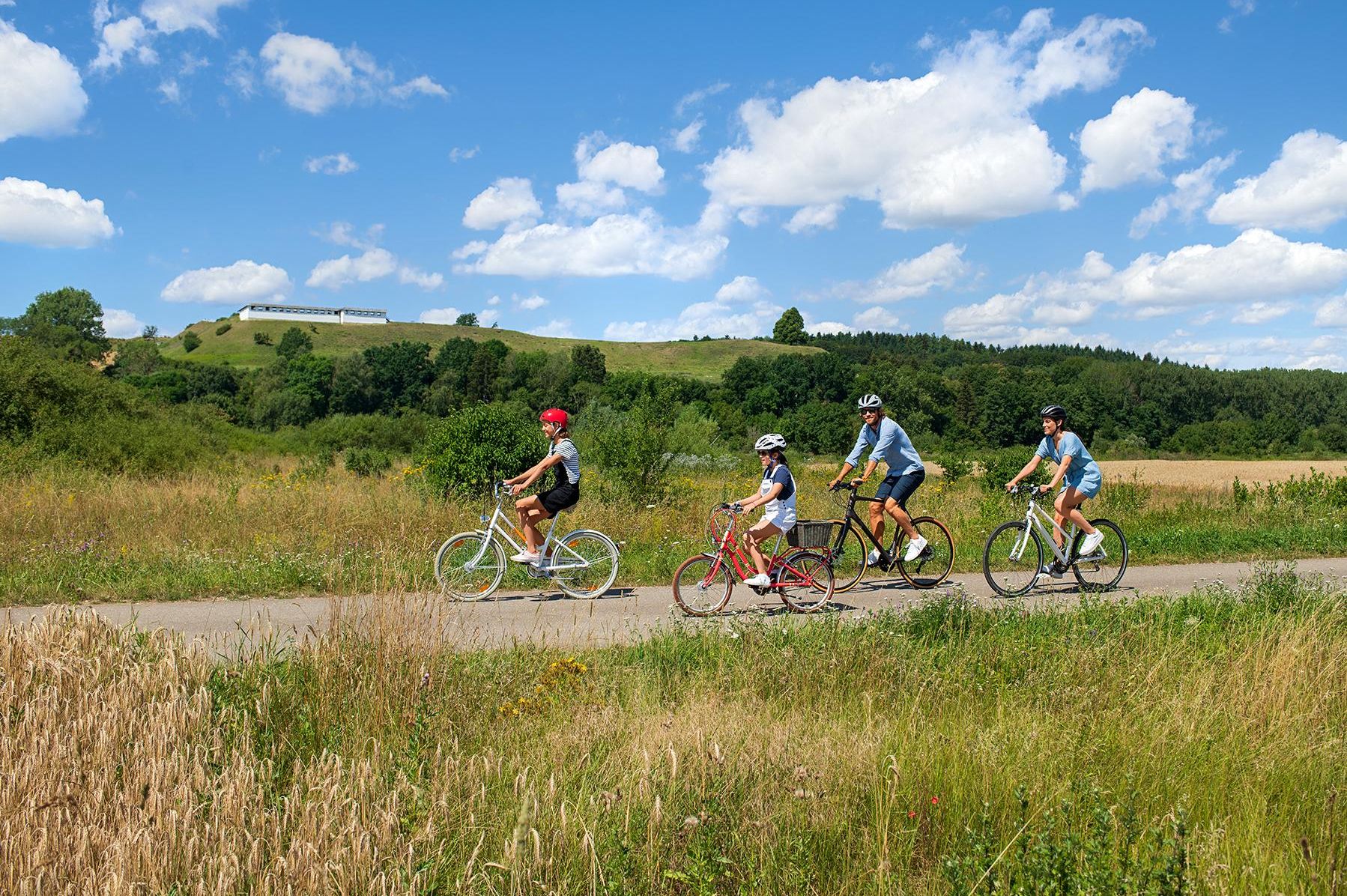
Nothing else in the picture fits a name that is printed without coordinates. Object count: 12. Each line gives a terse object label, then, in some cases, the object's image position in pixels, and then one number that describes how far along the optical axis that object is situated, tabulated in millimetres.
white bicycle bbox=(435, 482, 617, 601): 9945
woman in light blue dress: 10617
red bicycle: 9281
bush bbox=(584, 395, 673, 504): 15922
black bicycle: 9741
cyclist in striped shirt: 9977
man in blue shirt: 10711
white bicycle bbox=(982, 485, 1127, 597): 10641
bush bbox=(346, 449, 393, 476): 30609
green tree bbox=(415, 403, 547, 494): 16500
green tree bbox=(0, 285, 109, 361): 83375
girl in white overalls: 9266
